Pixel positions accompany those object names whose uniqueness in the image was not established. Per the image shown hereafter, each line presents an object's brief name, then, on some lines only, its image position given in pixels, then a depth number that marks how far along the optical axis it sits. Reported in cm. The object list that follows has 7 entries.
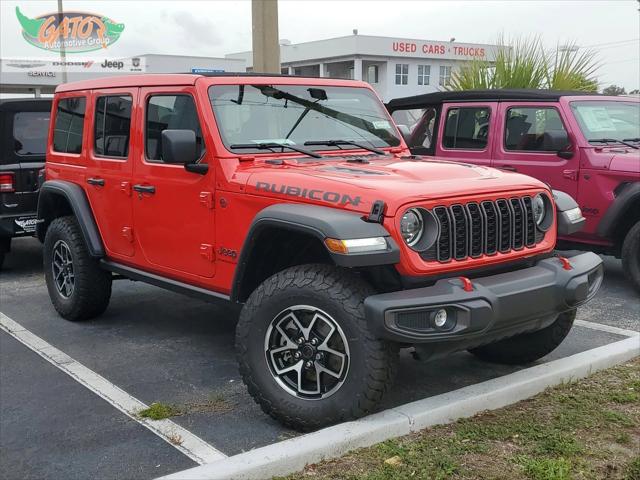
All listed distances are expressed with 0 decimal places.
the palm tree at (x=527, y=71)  1138
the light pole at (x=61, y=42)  3358
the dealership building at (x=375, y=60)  5894
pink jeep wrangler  650
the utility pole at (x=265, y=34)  782
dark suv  754
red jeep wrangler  338
